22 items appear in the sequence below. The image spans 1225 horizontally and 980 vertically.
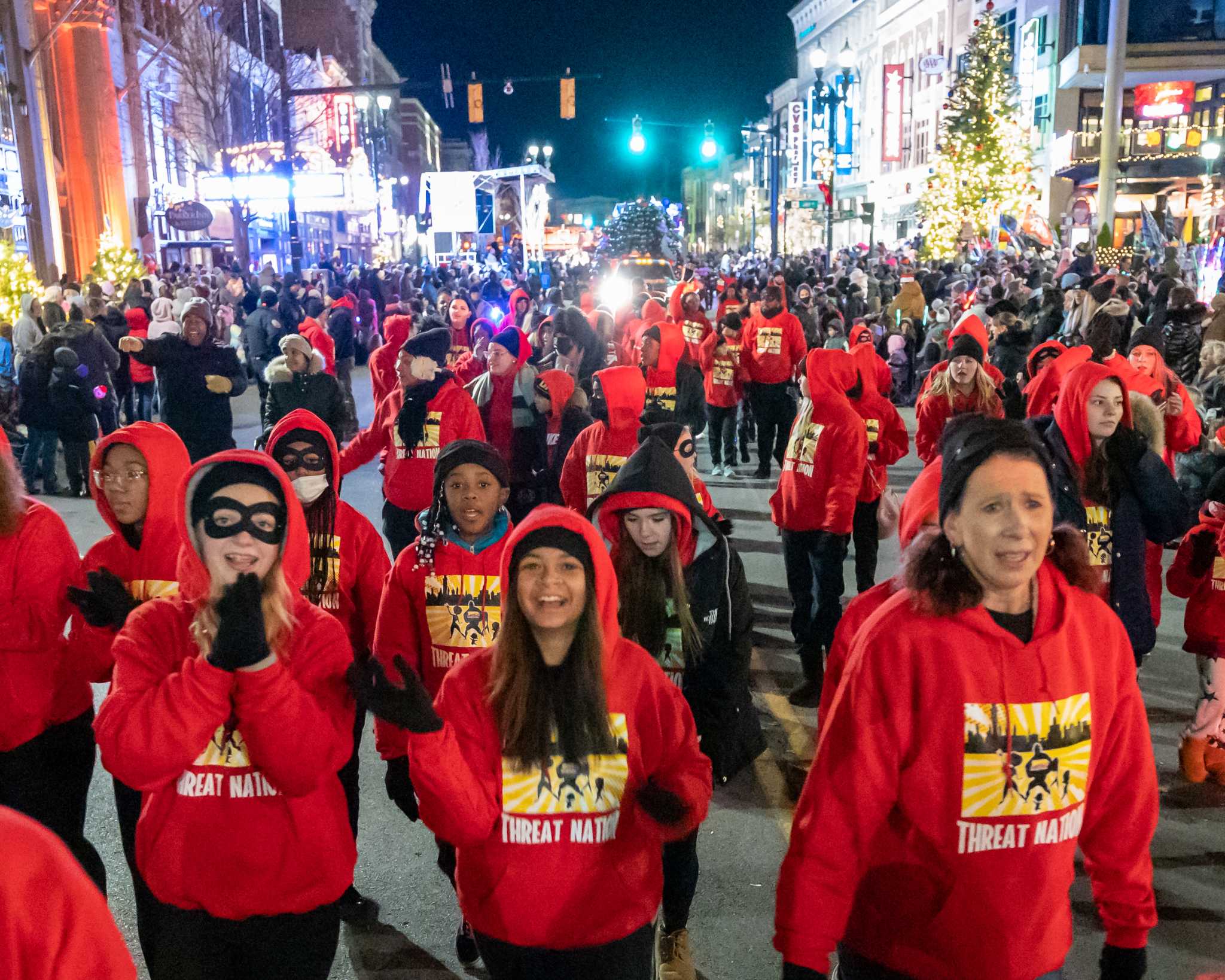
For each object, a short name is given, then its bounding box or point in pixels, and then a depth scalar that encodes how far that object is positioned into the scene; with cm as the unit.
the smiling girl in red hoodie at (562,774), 269
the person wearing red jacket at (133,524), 372
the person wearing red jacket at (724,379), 1244
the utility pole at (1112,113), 2397
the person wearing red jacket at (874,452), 751
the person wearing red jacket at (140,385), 1482
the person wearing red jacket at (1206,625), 519
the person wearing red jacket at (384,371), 843
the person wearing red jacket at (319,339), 1188
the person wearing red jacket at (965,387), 719
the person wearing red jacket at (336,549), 427
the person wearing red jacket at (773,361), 1221
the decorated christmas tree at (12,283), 1691
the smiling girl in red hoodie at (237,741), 258
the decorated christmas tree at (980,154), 3656
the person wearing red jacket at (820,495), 636
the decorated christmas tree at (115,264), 2491
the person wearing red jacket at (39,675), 358
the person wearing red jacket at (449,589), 400
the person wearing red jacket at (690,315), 1345
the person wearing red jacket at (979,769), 235
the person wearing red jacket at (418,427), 646
